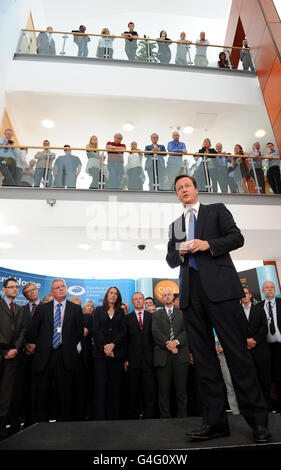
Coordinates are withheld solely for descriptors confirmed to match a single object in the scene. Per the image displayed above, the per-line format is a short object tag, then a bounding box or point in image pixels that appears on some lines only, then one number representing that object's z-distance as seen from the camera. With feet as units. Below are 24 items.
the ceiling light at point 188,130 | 32.20
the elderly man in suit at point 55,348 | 10.75
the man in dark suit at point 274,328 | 13.76
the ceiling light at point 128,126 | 31.94
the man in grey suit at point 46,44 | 28.12
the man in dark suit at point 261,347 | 13.30
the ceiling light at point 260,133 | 33.18
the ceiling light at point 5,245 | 23.25
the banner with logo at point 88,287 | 25.48
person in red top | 19.72
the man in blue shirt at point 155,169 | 20.12
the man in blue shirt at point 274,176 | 20.89
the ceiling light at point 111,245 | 23.10
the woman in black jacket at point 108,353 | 11.49
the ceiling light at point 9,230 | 19.95
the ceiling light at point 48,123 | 31.04
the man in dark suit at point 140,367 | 12.87
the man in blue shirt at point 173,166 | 20.21
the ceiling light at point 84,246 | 23.63
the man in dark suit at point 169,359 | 12.83
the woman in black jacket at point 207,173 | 20.22
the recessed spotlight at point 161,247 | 24.06
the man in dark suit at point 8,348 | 10.91
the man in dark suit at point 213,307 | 5.16
